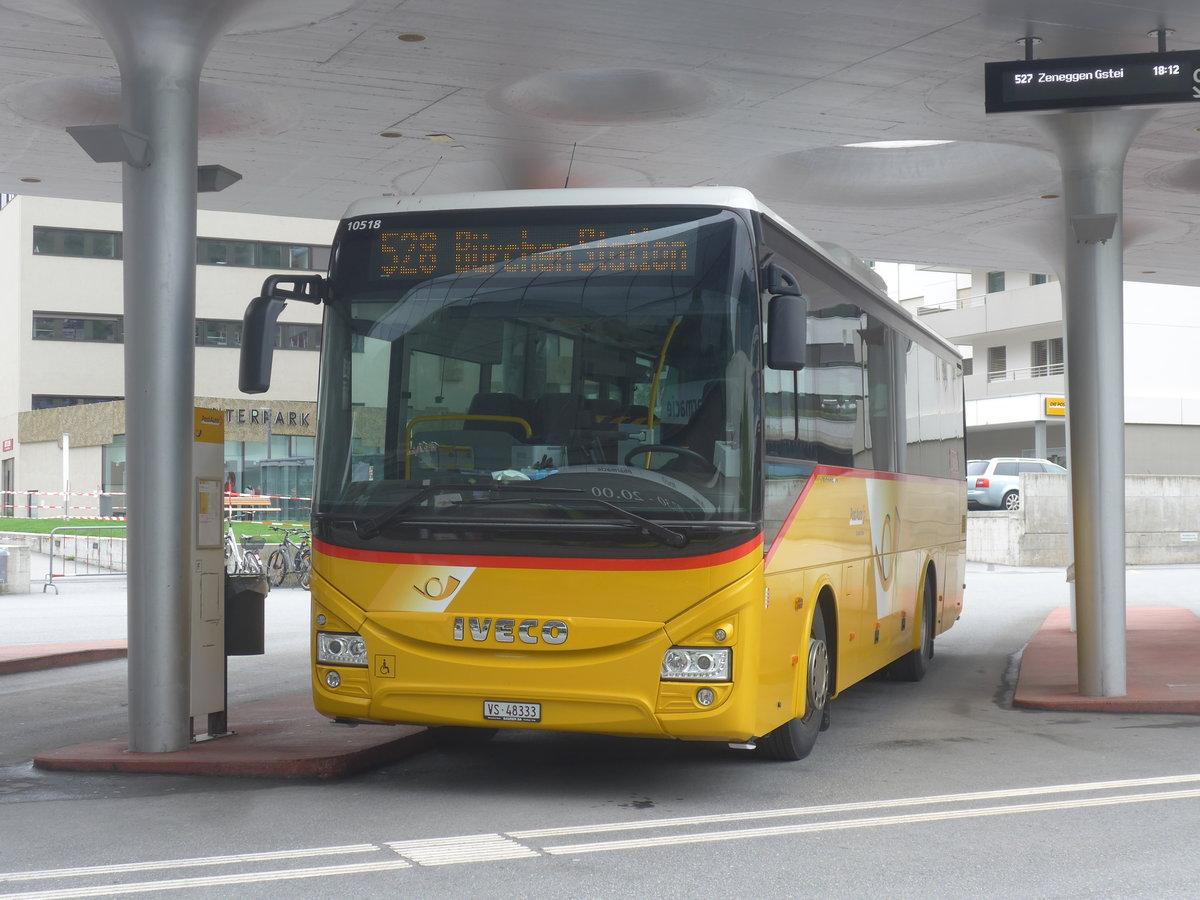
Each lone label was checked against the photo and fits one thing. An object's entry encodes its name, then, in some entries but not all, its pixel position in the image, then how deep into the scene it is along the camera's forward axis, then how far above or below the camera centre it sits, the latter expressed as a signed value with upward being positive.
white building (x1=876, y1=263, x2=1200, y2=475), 50.97 +3.69
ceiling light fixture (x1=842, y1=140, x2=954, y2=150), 17.36 +3.81
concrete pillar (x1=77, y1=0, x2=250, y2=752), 9.31 +0.80
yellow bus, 7.81 +0.06
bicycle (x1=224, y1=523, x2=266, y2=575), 23.42 -1.33
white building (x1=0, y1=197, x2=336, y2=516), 51.56 +5.13
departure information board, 10.27 +2.71
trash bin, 10.02 -0.94
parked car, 40.28 -0.37
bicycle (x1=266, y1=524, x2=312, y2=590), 27.73 -1.61
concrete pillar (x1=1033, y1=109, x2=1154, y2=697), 12.16 +0.65
